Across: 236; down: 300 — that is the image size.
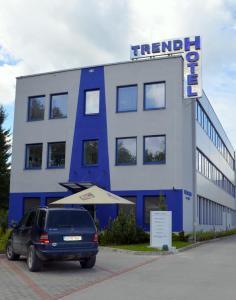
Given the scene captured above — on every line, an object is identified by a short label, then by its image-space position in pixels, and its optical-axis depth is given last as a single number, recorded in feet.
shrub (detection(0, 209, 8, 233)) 54.05
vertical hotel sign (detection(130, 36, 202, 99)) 64.41
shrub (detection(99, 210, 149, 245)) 53.79
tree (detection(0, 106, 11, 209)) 109.22
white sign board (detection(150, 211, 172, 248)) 47.89
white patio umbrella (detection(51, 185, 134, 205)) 52.83
